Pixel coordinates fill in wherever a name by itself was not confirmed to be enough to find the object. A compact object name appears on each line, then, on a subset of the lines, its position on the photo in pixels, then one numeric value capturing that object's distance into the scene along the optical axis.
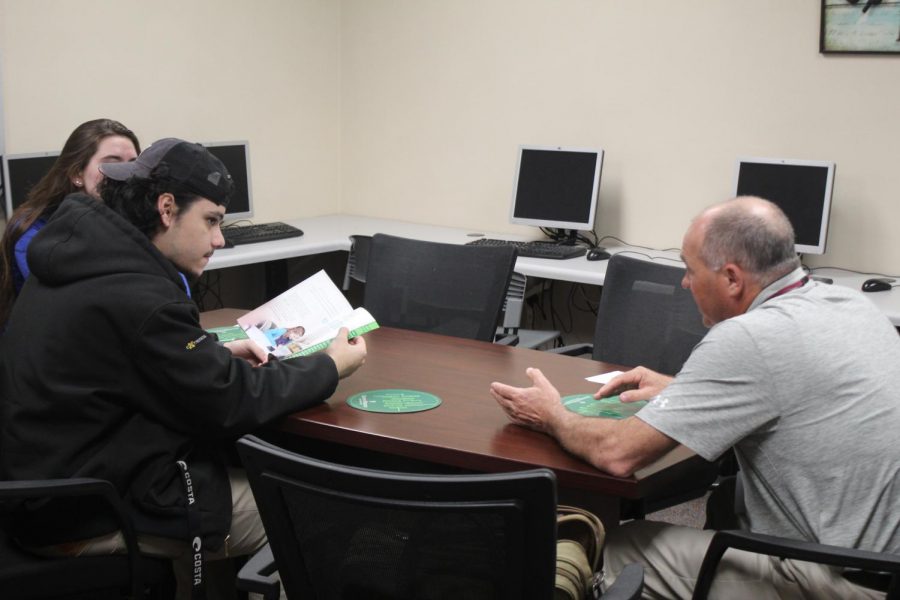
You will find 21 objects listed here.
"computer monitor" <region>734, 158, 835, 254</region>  3.78
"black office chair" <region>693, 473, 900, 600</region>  1.60
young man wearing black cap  1.89
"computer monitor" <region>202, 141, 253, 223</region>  4.47
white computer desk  3.82
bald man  1.71
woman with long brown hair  2.69
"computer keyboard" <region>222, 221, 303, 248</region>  4.28
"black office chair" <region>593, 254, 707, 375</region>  2.79
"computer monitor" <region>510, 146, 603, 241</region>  4.32
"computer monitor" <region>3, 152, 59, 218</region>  3.64
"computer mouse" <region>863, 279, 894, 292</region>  3.59
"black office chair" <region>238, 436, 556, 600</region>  1.28
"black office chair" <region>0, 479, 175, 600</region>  1.89
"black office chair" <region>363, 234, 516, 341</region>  3.07
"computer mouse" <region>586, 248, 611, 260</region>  4.16
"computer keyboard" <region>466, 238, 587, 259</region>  4.14
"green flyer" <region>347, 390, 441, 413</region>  2.10
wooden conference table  1.82
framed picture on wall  3.77
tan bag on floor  1.73
